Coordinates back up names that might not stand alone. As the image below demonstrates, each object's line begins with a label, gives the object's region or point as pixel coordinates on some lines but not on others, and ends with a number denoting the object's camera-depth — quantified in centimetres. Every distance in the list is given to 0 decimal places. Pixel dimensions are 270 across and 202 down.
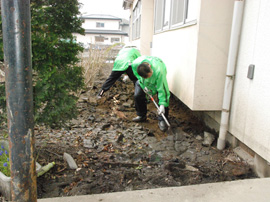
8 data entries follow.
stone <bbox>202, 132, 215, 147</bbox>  416
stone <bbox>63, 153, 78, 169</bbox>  307
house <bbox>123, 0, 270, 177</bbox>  289
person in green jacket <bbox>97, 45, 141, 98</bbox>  594
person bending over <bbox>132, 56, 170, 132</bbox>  471
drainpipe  329
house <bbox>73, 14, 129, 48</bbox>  4203
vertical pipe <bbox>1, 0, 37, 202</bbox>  132
